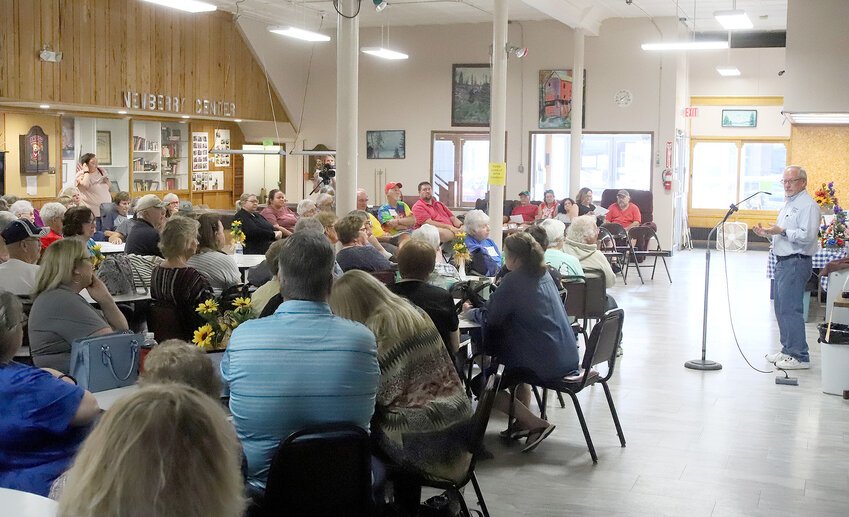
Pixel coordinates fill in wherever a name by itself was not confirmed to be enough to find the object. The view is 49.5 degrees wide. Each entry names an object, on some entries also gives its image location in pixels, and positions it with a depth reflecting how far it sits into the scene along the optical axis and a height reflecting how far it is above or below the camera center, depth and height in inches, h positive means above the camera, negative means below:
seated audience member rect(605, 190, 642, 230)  536.4 -17.4
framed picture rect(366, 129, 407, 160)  691.4 +25.2
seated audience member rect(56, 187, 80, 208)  389.1 -9.7
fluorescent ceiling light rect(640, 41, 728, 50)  490.9 +74.5
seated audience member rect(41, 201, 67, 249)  315.0 -15.1
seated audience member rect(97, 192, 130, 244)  408.2 -17.4
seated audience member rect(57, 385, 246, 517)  52.6 -16.8
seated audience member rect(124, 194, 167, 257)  284.8 -16.6
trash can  247.0 -47.3
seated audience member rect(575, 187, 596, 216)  551.5 -11.6
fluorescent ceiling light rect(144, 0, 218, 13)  331.3 +61.6
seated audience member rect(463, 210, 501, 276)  296.8 -20.5
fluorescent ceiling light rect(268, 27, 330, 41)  453.8 +72.8
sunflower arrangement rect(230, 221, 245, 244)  317.0 -20.2
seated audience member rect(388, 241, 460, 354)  178.1 -21.7
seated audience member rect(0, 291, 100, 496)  102.7 -27.8
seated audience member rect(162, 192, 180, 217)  391.1 -11.6
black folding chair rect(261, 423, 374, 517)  103.3 -33.6
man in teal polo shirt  109.0 -23.5
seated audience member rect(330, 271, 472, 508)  131.9 -30.8
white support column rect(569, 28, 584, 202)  595.8 +45.1
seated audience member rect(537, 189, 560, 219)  557.9 -15.2
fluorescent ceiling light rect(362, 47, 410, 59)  547.6 +76.8
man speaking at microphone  278.1 -21.7
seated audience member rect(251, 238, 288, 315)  183.9 -23.2
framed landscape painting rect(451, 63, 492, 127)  667.4 +62.2
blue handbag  138.6 -28.5
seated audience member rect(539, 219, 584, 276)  266.2 -22.1
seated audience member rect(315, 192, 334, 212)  389.4 -10.8
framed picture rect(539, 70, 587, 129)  649.0 +58.0
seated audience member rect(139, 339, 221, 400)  103.0 -21.8
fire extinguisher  628.3 +3.2
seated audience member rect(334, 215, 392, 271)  245.0 -19.2
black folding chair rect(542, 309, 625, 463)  191.8 -37.1
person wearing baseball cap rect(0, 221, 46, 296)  210.5 -20.2
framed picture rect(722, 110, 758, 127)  708.7 +51.2
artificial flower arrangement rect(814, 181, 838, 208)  359.3 -4.4
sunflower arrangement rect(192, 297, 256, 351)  158.9 -24.9
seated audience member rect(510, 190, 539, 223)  571.2 -17.5
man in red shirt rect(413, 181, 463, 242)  414.9 -15.2
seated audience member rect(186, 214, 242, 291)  234.5 -21.3
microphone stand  282.5 -55.5
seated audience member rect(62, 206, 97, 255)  253.8 -13.4
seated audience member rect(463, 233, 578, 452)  190.9 -29.8
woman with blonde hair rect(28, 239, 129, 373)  161.9 -24.5
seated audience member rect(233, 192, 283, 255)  370.0 -22.3
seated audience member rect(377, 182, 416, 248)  408.8 -16.8
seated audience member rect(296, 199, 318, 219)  373.1 -12.7
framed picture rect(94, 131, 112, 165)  524.9 +14.8
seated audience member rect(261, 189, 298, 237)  430.6 -17.2
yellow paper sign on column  417.1 +2.9
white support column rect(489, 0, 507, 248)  411.2 +32.6
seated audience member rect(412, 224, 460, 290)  232.2 -23.8
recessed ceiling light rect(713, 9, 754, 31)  405.1 +74.3
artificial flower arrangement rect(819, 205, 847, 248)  370.3 -18.9
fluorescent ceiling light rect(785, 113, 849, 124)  444.4 +35.5
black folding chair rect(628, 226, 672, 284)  494.7 -27.6
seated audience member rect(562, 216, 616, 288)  290.0 -20.2
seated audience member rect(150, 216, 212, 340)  197.6 -22.8
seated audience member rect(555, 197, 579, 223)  519.5 -16.6
